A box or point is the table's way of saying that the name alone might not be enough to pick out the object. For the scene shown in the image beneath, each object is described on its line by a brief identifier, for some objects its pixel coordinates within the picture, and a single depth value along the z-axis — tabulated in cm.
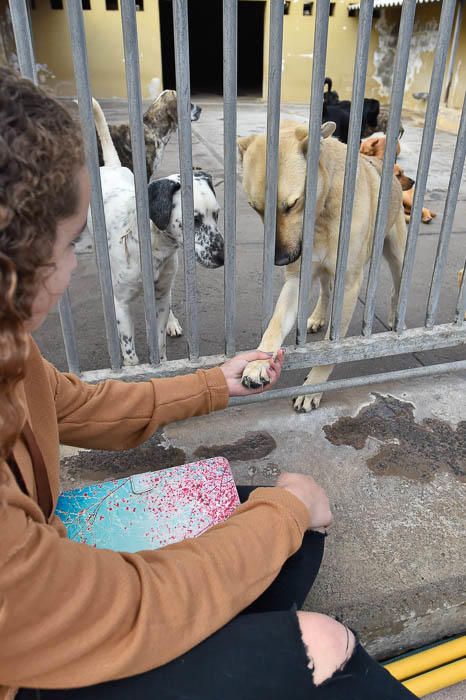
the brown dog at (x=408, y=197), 549
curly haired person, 84
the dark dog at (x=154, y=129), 508
